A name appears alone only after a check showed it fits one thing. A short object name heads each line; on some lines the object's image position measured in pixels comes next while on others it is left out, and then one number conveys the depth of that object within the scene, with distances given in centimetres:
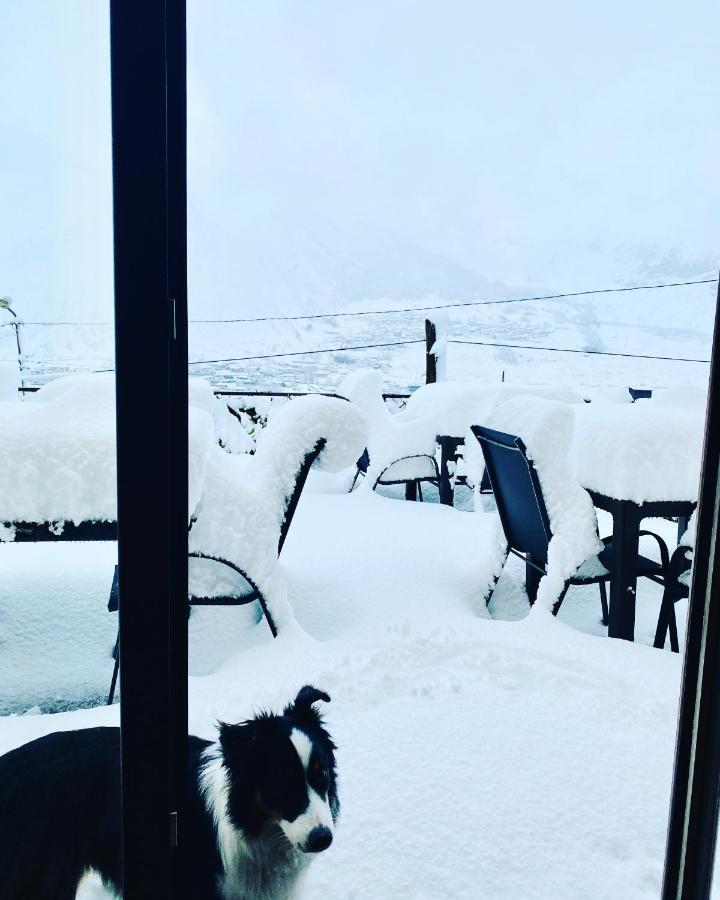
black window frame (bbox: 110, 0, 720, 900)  68
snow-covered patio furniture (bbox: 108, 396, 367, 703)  182
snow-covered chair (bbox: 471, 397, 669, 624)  205
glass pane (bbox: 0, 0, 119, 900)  75
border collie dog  89
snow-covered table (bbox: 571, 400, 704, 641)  188
